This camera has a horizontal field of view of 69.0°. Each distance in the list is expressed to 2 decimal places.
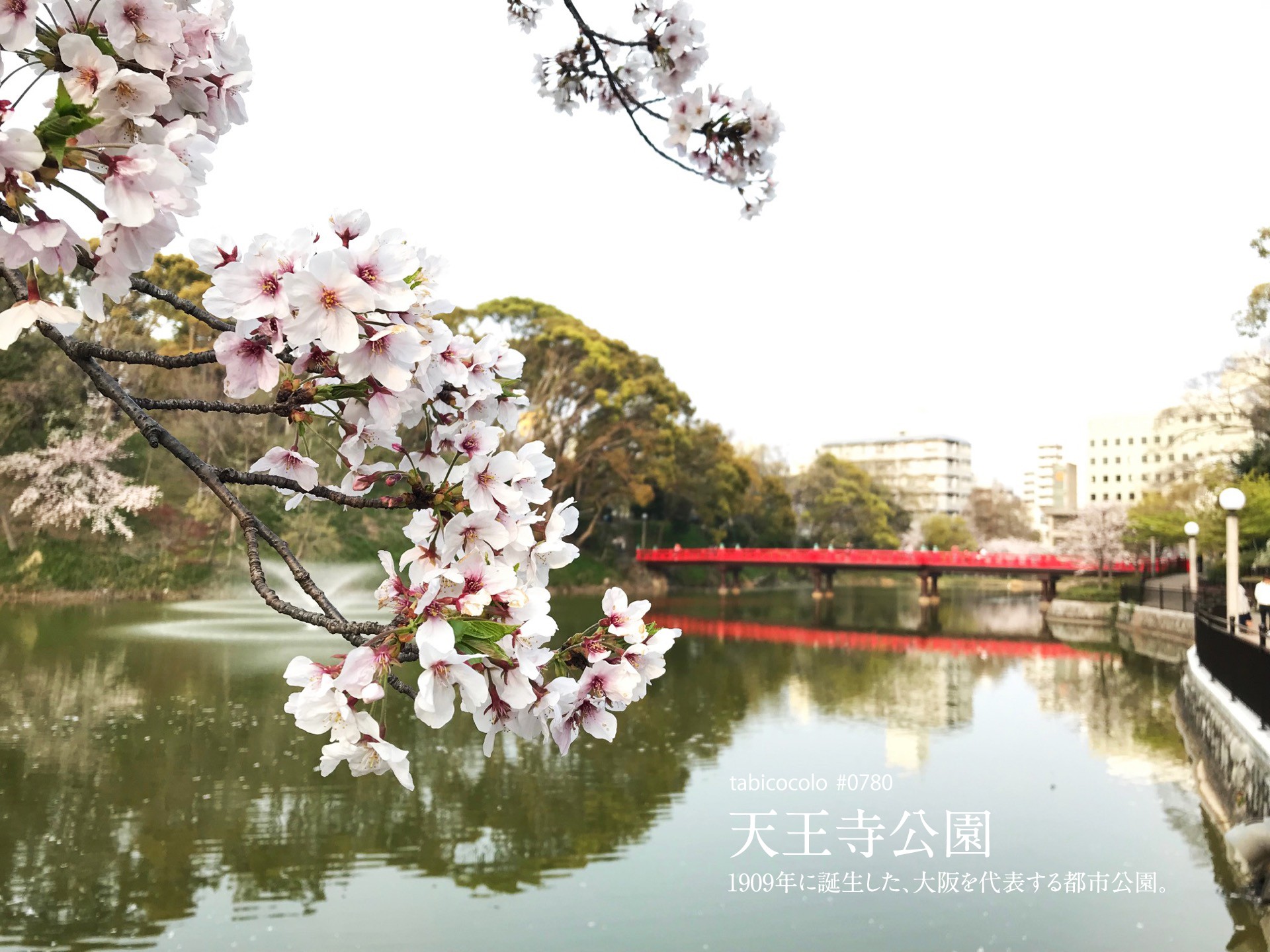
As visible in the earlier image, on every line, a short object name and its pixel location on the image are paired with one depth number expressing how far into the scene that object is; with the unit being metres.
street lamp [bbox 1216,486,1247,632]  8.92
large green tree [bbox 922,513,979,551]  46.56
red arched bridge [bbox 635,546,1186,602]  24.67
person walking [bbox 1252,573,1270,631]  8.83
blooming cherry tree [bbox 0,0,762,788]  0.84
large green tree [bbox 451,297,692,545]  23.59
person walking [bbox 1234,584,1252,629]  10.48
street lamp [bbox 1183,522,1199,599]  14.09
